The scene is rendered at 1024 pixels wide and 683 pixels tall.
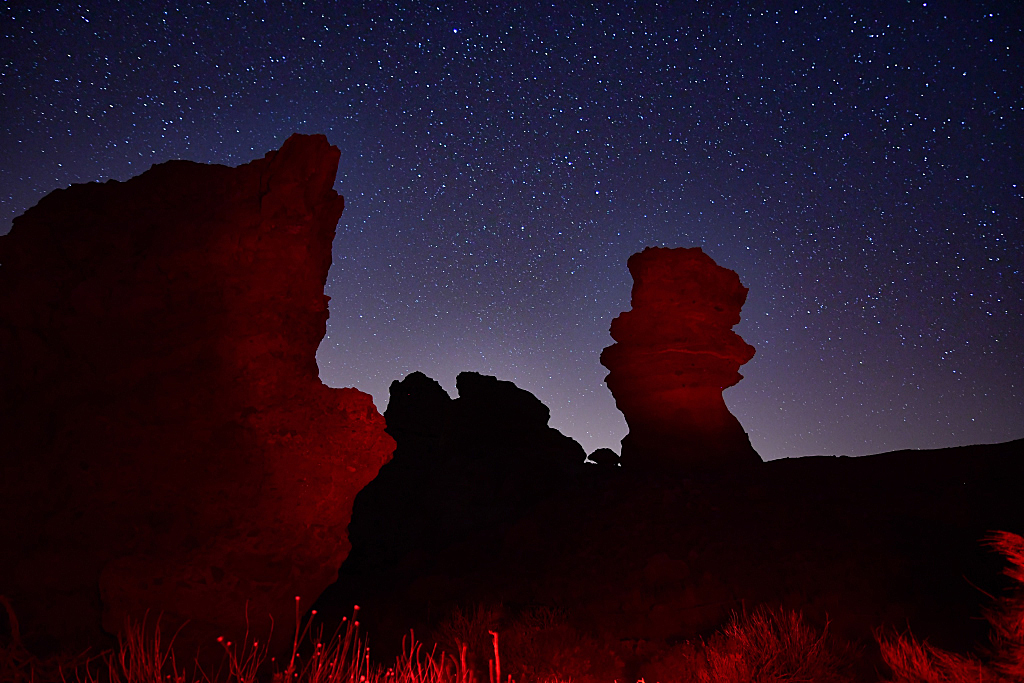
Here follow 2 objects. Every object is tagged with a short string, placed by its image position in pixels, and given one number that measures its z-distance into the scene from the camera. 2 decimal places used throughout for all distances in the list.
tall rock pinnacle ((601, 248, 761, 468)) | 16.55
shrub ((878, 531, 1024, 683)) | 4.70
